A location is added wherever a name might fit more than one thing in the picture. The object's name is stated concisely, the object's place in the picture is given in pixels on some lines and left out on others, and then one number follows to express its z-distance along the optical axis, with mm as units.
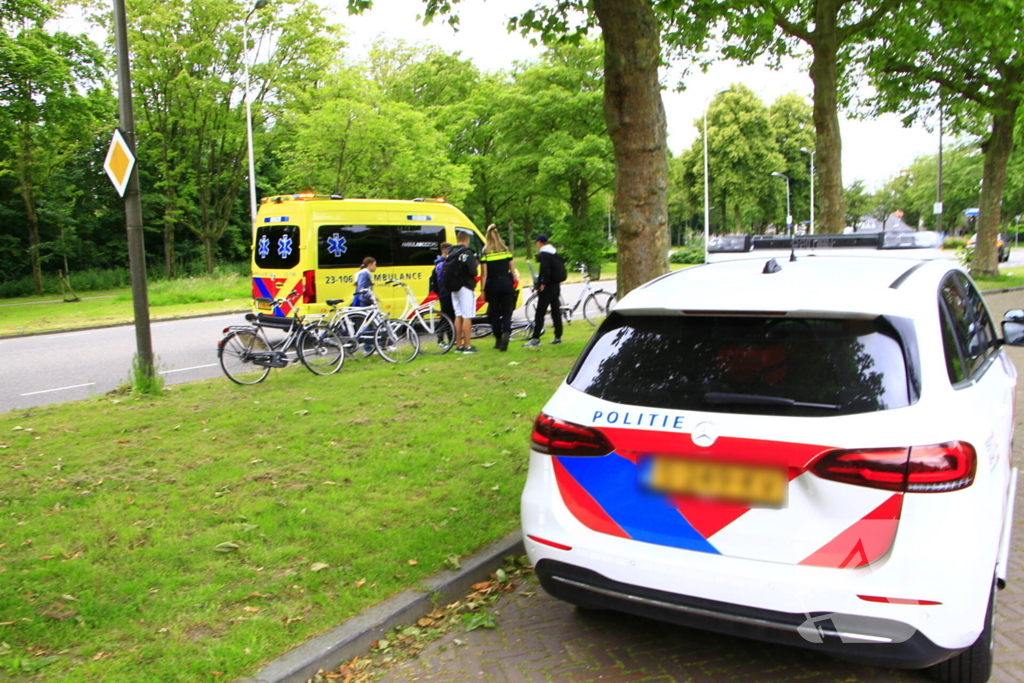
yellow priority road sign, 7961
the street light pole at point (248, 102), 26656
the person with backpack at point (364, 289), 11951
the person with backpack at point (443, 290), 12203
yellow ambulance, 13219
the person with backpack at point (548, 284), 11961
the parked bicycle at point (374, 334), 10859
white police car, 2547
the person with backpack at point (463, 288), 11789
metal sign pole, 8023
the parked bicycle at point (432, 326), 12250
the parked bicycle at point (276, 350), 9602
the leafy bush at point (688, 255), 48022
